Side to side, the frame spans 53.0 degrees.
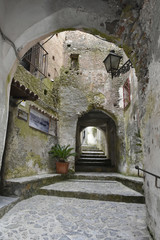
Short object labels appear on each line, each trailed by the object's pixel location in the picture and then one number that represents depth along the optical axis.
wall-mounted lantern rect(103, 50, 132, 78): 3.86
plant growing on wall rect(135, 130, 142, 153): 5.11
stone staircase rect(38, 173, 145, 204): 3.63
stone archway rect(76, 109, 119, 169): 8.83
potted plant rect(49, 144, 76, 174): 6.07
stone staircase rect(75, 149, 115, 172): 8.05
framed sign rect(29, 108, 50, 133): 5.04
